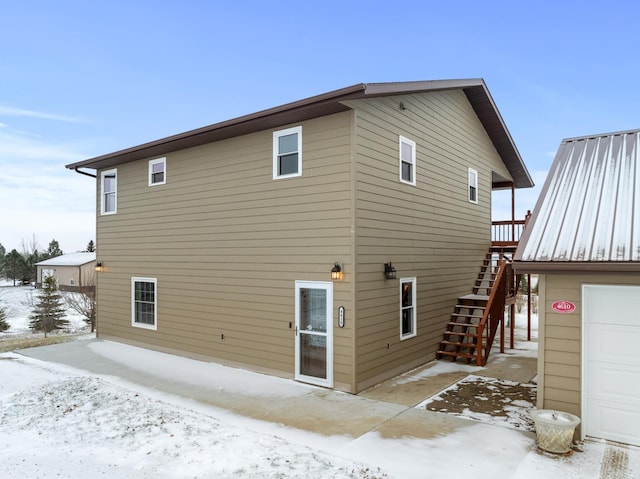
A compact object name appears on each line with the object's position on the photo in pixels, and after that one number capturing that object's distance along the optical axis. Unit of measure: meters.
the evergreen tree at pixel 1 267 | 53.85
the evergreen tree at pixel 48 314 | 21.91
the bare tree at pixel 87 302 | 19.62
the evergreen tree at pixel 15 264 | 50.41
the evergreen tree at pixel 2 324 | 22.73
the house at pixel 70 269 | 38.84
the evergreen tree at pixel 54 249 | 60.72
